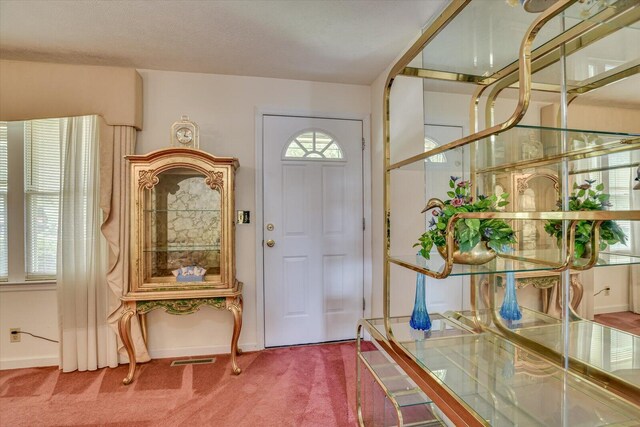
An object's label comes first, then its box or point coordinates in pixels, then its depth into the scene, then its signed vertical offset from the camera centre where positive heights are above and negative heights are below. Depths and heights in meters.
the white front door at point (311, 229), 2.63 -0.11
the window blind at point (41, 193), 2.35 +0.19
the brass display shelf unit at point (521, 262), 0.80 -0.16
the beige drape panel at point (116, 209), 2.27 +0.06
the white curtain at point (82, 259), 2.28 -0.30
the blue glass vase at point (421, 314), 1.34 -0.42
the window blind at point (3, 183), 2.33 +0.27
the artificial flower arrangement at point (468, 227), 0.98 -0.04
